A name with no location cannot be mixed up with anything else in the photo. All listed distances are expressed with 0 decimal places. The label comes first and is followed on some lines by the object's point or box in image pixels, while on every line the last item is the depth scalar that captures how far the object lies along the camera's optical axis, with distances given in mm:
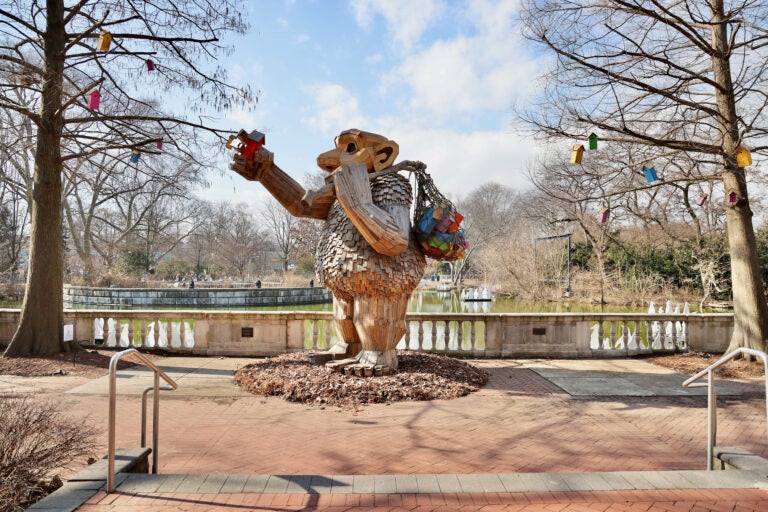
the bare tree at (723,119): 8320
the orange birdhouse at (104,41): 8039
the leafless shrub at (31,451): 2961
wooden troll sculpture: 6051
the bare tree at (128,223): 32656
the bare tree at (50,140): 8539
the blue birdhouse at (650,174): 8852
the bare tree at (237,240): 50812
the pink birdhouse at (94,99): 8500
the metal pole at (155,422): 3746
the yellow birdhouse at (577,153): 8211
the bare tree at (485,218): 49500
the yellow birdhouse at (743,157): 7832
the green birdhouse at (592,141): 8222
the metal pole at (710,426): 3848
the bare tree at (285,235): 48103
